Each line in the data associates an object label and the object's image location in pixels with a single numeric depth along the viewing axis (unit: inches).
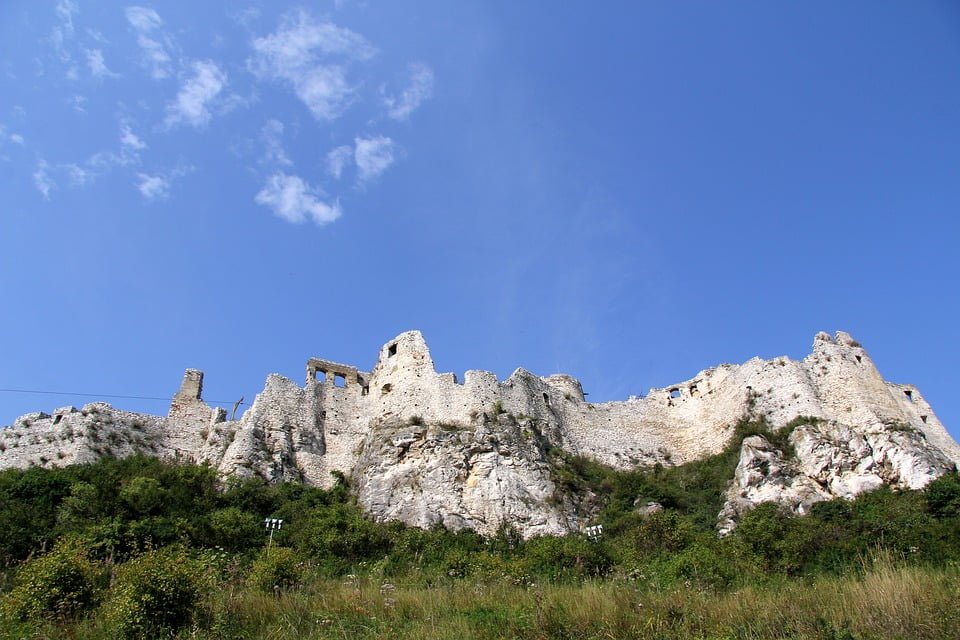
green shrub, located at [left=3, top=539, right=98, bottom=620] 487.2
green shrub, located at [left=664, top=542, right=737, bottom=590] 599.8
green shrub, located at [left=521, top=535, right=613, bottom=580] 751.7
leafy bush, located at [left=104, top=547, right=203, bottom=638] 448.8
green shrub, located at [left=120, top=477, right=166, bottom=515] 964.0
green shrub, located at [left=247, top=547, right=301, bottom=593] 591.4
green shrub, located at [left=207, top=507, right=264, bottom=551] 917.8
